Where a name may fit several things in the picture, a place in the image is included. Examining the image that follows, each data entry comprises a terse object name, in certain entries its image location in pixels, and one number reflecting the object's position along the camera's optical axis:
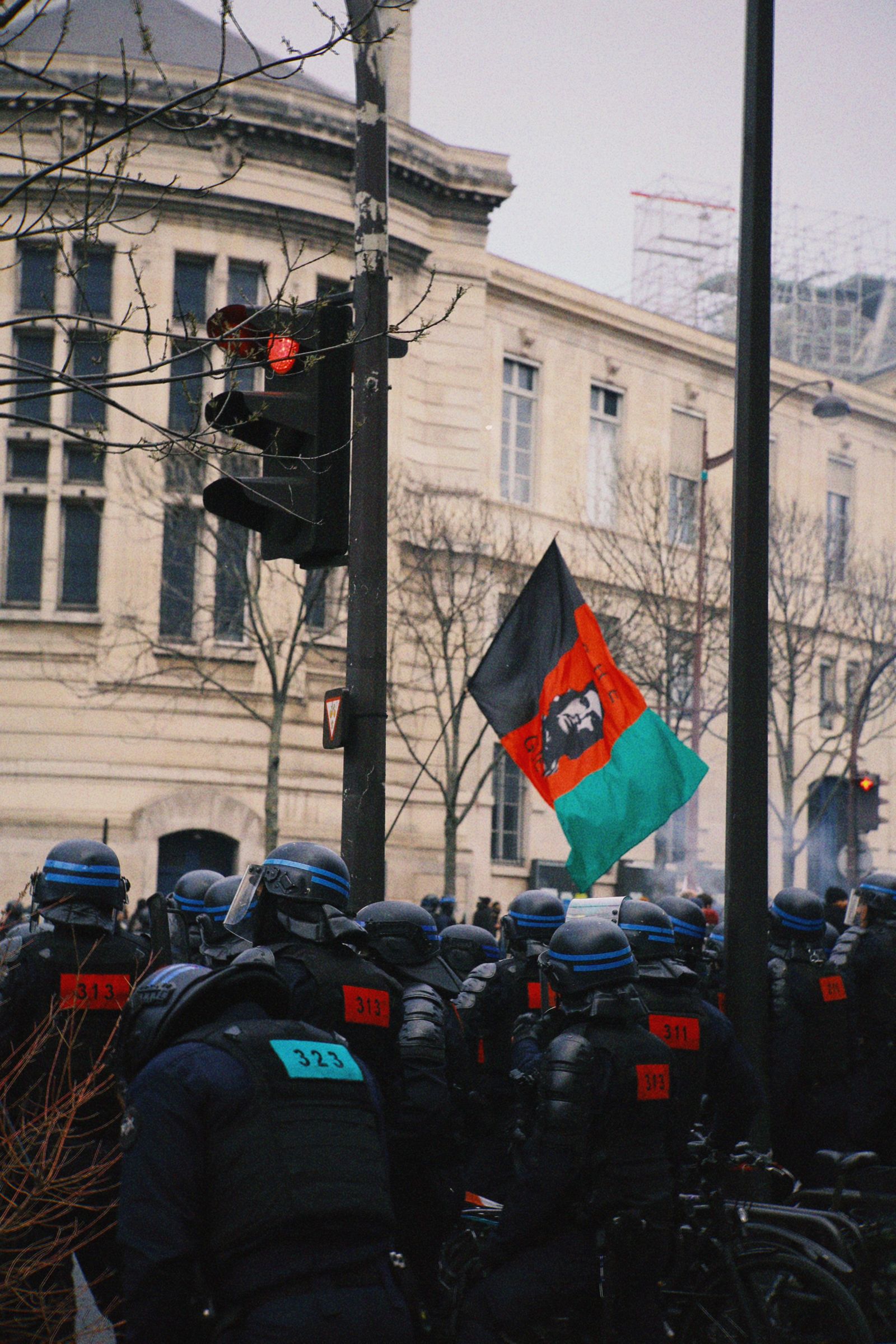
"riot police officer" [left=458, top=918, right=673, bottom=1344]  5.03
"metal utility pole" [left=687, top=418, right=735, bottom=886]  24.70
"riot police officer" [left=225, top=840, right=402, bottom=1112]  4.86
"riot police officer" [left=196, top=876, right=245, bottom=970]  7.62
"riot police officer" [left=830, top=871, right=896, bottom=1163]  8.21
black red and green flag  7.69
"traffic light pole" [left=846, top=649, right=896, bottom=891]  25.11
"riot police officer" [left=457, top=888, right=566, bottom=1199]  7.33
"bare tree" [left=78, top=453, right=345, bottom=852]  23.66
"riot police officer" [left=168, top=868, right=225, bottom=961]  8.55
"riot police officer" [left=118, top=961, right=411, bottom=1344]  3.01
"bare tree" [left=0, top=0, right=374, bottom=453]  23.17
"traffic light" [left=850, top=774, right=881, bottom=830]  23.95
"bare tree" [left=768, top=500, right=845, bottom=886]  30.12
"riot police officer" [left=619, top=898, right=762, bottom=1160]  5.97
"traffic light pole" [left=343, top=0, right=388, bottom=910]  6.79
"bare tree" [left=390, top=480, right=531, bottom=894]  25.23
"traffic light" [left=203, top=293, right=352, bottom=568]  6.25
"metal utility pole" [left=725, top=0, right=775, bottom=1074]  6.49
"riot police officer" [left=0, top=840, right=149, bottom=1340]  5.48
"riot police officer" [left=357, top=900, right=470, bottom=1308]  5.48
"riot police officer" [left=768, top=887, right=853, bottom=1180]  7.85
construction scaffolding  51.97
